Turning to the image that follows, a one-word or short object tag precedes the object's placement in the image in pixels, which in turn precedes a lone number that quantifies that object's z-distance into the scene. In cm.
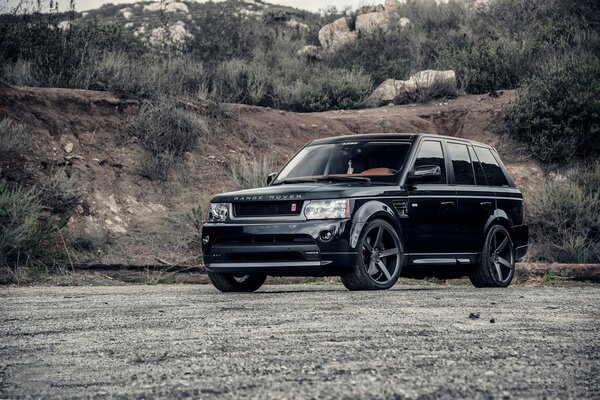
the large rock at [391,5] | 4319
